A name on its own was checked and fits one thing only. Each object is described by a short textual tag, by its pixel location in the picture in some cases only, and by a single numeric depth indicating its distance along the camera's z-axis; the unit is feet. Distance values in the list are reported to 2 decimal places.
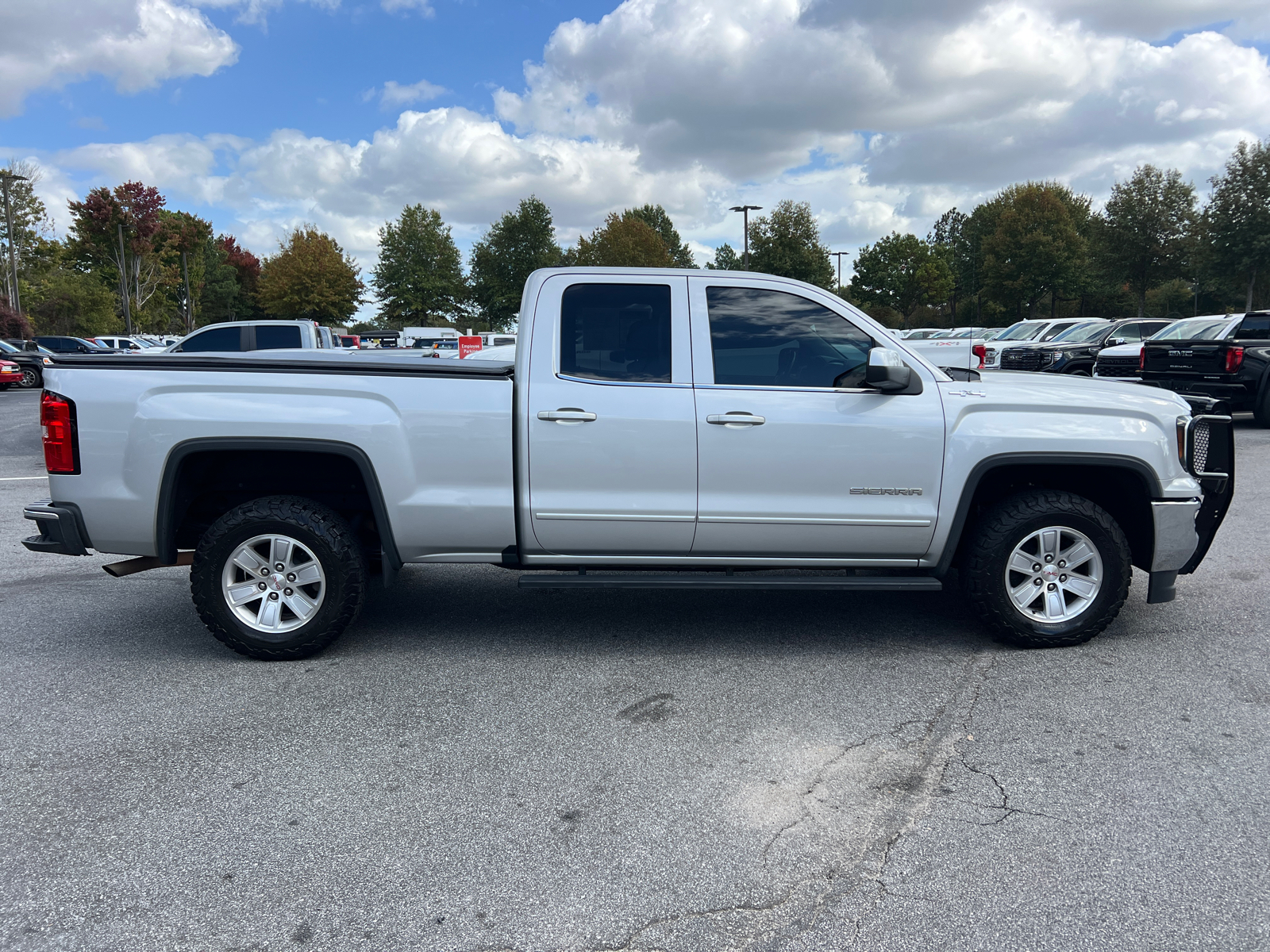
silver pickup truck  14.66
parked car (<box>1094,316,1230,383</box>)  50.11
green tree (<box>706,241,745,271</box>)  325.42
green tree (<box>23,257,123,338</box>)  183.32
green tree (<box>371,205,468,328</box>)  215.51
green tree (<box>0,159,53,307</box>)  178.19
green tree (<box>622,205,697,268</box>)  294.87
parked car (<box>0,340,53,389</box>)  94.38
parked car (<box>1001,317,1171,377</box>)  65.44
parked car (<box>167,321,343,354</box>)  47.93
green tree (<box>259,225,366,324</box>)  220.43
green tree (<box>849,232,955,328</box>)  208.44
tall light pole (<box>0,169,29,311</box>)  165.85
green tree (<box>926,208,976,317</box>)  215.92
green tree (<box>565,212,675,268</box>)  206.80
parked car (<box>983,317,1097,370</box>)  80.94
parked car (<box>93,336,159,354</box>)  123.36
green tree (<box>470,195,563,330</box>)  206.39
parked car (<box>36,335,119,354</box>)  104.63
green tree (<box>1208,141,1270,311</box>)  111.55
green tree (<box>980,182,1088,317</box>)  166.91
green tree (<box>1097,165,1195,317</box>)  133.87
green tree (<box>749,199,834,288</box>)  183.83
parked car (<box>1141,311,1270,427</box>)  44.01
